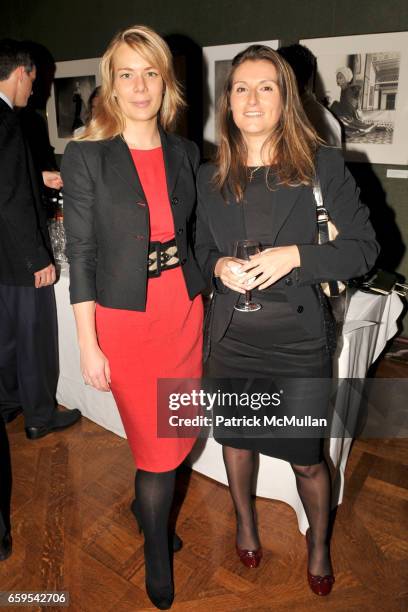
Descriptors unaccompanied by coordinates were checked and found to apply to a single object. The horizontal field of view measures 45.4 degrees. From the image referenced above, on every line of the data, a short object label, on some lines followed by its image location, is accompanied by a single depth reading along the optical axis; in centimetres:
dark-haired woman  150
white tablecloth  207
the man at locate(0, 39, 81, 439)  234
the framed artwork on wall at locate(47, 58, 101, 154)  471
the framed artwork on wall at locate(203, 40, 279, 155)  373
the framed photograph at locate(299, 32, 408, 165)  327
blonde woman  150
